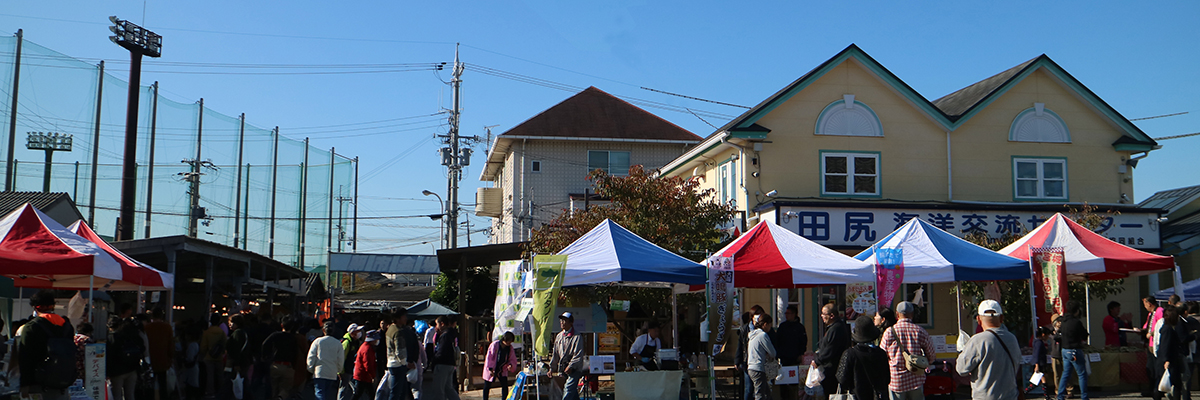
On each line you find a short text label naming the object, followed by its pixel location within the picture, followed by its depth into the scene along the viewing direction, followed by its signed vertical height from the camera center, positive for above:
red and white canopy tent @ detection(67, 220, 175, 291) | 12.58 +0.13
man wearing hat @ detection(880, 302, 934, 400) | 9.48 -0.59
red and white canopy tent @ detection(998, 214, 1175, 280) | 14.95 +0.74
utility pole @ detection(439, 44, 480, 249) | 34.25 +5.17
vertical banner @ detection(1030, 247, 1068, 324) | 14.27 +0.25
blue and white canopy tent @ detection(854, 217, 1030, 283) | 13.59 +0.52
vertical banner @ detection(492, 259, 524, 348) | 12.53 -0.17
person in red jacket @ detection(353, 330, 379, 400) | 12.52 -1.10
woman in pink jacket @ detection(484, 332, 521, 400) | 14.50 -1.21
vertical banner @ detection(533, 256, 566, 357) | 11.91 -0.08
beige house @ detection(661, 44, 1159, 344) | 20.88 +3.41
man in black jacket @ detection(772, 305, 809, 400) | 12.74 -0.68
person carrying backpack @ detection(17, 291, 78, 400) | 9.64 -0.77
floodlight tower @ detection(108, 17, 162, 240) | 30.89 +6.56
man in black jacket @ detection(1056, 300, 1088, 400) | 13.39 -0.72
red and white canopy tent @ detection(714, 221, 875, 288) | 13.46 +0.42
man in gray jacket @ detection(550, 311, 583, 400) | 12.27 -0.93
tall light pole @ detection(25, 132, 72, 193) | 32.09 +5.01
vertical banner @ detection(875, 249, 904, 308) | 13.49 +0.29
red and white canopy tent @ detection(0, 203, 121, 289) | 11.12 +0.38
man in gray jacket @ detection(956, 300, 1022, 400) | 7.69 -0.57
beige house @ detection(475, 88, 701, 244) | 37.00 +5.73
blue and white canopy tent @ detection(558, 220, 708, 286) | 12.40 +0.40
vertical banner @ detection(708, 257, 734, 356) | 12.90 -0.03
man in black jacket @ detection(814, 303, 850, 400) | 11.07 -0.63
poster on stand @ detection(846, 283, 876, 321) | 13.62 -0.07
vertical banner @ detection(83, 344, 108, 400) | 11.29 -1.11
